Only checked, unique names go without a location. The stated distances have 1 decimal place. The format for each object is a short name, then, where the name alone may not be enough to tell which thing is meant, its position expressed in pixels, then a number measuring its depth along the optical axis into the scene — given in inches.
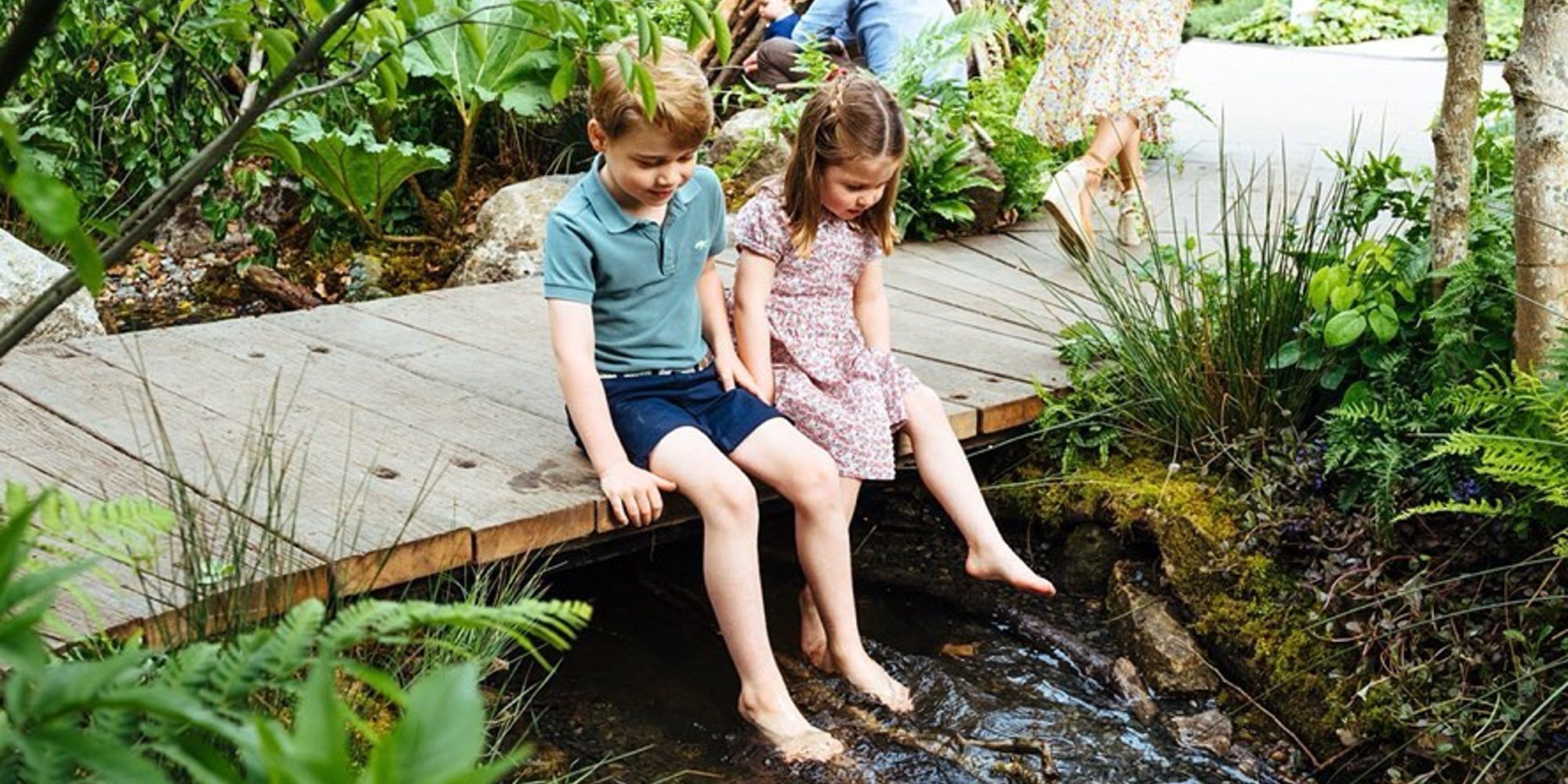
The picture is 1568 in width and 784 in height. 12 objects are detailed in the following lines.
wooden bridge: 117.3
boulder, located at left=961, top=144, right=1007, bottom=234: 235.8
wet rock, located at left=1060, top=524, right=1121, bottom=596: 160.1
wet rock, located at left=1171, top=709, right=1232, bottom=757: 134.1
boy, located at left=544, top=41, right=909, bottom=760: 128.5
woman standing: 223.0
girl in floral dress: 142.4
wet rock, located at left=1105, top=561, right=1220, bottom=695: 142.1
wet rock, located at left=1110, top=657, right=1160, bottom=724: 139.6
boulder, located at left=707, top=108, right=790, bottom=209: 243.1
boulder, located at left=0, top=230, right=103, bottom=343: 180.5
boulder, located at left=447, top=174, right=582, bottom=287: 220.2
